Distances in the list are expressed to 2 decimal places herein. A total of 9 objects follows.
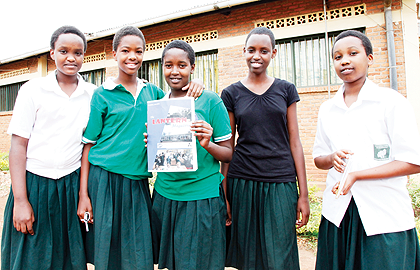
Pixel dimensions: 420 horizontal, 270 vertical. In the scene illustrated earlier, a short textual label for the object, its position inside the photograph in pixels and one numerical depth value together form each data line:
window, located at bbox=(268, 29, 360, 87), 6.39
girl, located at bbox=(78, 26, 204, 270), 1.82
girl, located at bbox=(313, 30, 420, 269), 1.50
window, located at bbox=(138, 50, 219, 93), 7.58
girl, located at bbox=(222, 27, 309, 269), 1.92
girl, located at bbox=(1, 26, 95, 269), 1.87
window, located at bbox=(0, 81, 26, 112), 12.51
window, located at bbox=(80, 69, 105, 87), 9.63
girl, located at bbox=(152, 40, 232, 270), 1.74
